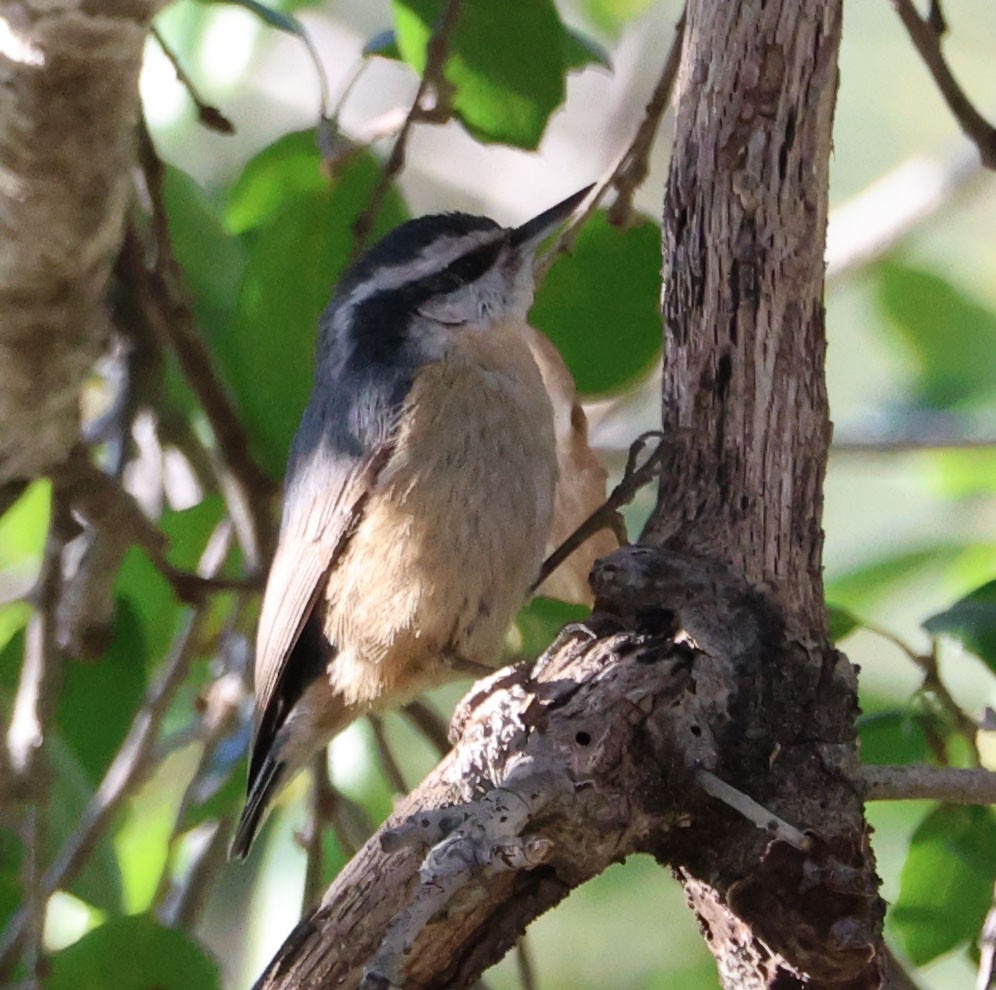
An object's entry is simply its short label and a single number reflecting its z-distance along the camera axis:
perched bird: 4.12
